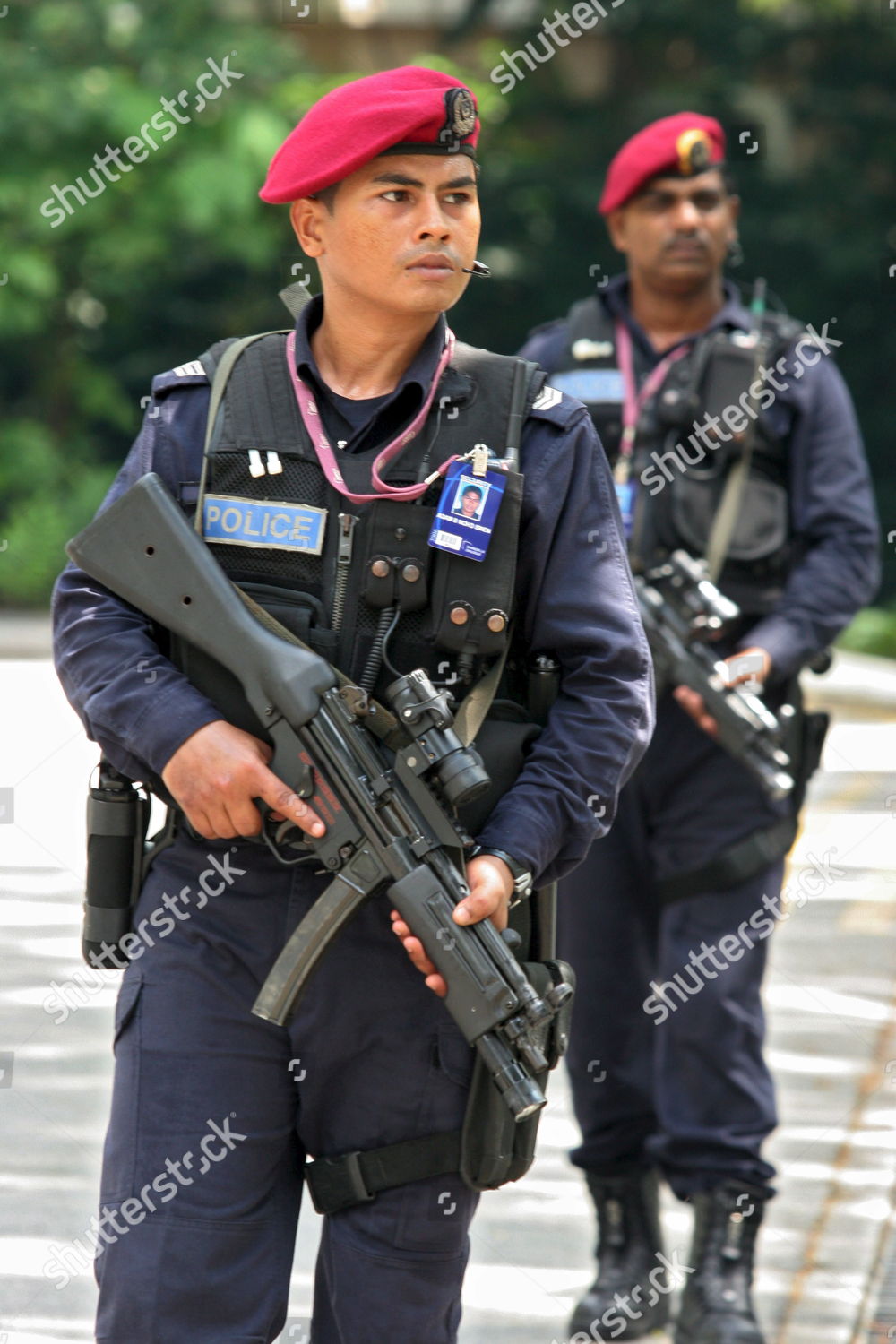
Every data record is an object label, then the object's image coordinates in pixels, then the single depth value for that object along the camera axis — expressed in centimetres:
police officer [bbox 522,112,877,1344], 733
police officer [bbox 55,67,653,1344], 478
